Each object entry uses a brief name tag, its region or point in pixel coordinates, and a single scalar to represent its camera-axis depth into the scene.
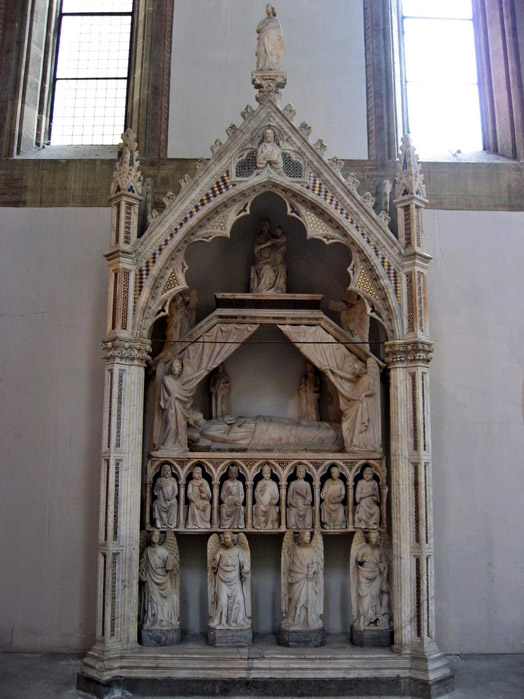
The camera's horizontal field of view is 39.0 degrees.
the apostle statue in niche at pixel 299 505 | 7.52
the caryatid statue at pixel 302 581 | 7.27
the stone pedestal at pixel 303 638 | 7.18
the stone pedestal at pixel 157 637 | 7.14
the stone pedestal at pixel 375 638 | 7.16
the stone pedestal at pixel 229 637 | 7.15
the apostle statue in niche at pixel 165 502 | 7.40
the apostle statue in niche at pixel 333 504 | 7.50
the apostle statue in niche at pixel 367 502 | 7.46
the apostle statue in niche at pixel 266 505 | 7.48
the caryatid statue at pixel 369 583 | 7.24
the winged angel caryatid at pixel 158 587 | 7.21
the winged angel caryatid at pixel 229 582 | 7.24
